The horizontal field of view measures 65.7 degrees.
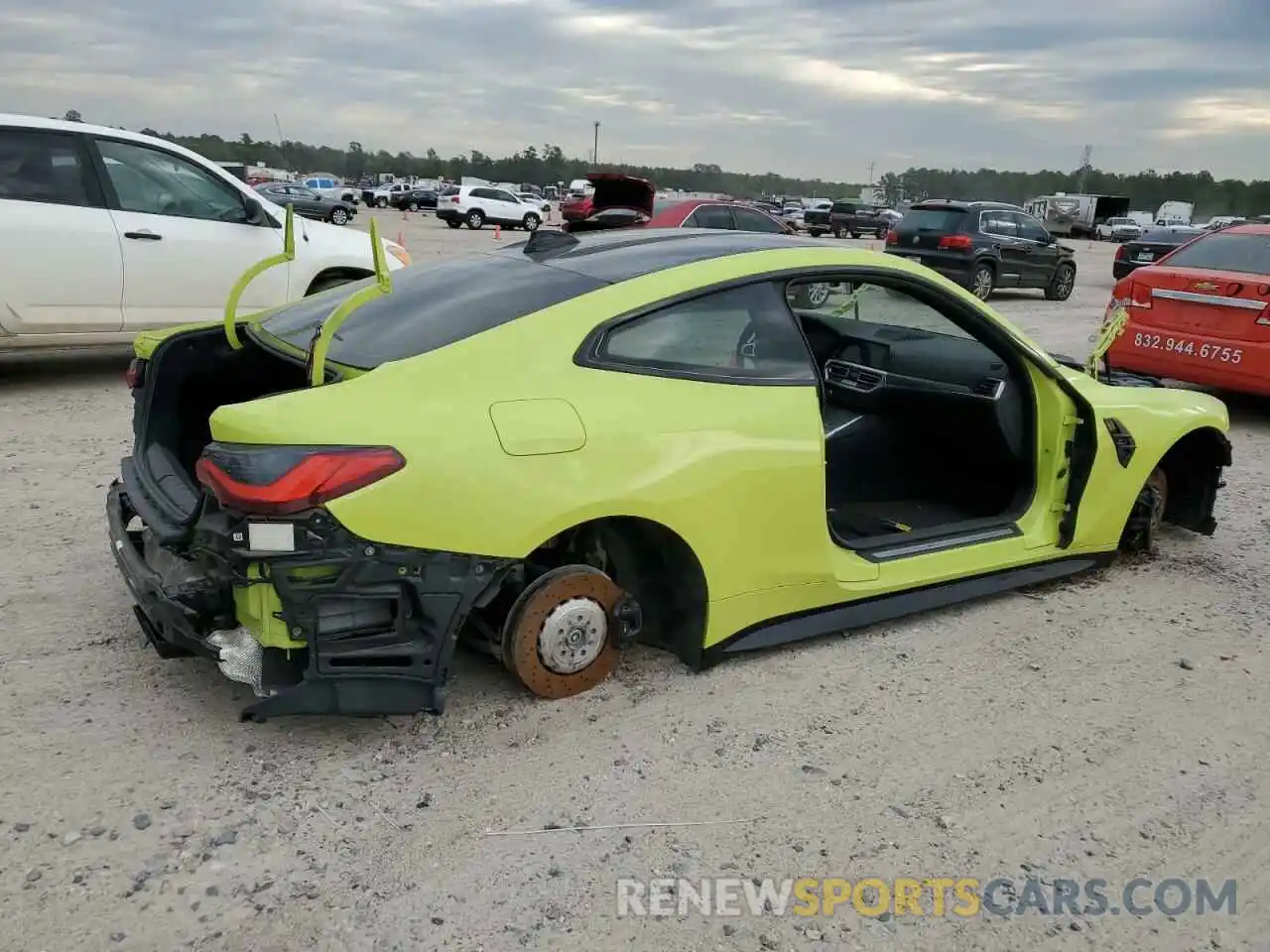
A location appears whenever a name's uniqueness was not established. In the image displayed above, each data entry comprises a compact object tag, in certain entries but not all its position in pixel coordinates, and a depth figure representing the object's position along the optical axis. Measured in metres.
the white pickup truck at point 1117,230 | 46.87
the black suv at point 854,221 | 40.97
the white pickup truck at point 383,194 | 51.56
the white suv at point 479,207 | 34.31
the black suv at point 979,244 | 15.02
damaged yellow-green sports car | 2.50
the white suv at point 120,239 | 6.34
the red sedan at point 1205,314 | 6.93
